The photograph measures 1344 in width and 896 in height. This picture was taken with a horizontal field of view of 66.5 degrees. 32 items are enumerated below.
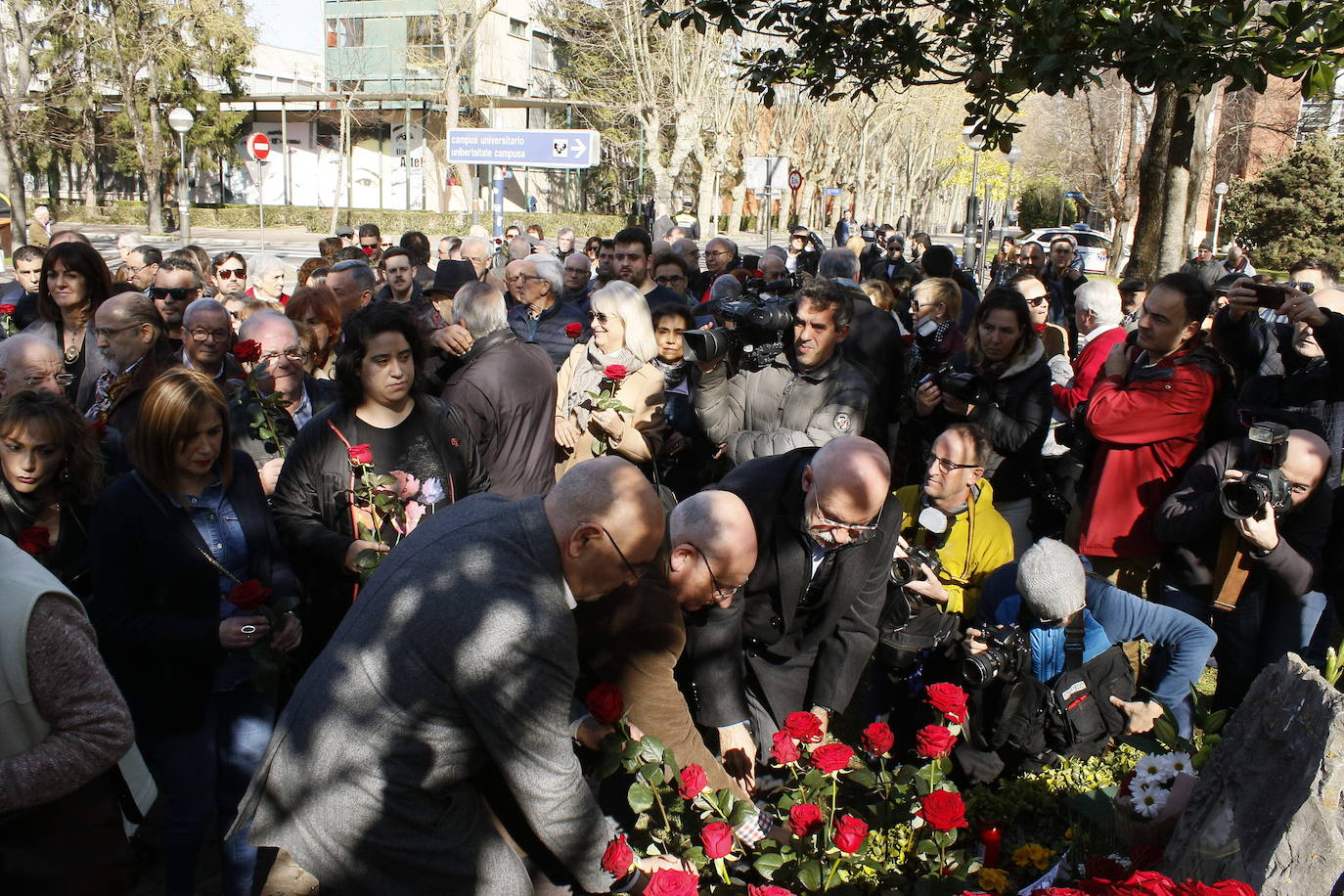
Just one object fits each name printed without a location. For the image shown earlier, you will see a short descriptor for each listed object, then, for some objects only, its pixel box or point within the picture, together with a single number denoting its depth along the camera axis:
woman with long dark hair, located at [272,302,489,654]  3.67
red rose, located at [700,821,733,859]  2.30
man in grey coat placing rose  2.14
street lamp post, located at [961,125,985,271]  19.52
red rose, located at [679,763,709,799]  2.41
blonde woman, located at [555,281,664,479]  4.98
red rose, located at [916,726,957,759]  2.77
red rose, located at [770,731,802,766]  2.65
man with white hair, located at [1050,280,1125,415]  5.86
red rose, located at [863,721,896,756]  2.84
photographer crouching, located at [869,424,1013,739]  3.80
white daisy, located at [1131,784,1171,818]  2.38
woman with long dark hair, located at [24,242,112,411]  5.50
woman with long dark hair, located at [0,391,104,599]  3.43
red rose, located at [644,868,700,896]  2.08
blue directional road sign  24.56
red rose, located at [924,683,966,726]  2.91
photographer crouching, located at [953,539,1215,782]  3.70
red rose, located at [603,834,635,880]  2.21
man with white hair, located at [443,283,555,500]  4.73
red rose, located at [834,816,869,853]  2.40
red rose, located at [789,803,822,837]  2.48
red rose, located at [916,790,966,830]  2.42
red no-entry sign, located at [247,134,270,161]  19.78
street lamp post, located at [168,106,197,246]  19.93
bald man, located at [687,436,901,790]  3.31
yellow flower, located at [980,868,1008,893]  2.48
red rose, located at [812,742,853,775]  2.56
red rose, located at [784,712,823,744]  2.69
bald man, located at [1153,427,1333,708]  3.94
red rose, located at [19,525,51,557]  3.31
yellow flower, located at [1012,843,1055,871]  2.77
